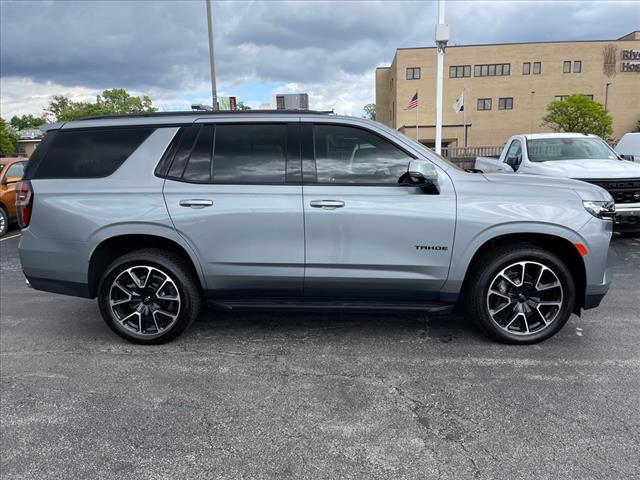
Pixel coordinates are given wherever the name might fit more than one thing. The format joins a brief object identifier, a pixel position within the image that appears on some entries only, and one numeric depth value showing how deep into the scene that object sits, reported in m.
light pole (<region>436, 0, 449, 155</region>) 12.73
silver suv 3.79
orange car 10.67
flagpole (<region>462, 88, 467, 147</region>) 54.12
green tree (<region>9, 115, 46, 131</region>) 112.69
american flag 22.11
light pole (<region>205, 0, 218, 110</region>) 12.90
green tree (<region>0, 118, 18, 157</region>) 64.75
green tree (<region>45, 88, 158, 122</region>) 78.44
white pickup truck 7.57
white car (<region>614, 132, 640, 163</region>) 11.16
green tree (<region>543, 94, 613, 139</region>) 41.91
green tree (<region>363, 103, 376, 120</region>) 114.01
